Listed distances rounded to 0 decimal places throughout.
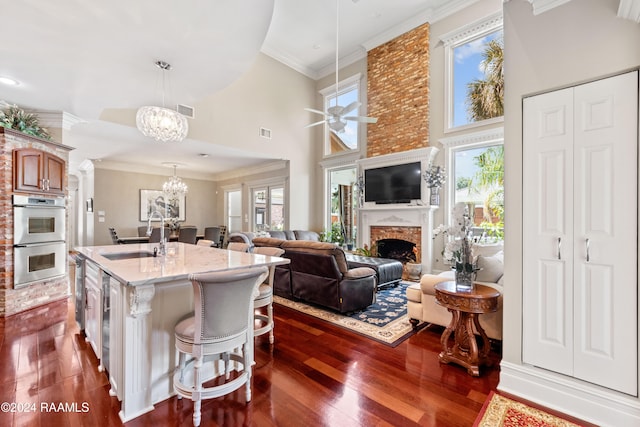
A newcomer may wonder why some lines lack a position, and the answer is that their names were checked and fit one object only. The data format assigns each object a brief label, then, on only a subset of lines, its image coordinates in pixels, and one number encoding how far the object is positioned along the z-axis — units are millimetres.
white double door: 1738
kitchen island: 1783
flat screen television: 6180
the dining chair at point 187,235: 7410
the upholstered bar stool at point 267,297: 2687
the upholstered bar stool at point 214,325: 1716
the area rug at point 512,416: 1774
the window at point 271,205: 8477
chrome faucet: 2840
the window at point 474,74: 5469
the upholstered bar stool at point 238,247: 3301
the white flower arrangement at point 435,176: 5770
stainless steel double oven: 3785
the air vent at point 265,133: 7188
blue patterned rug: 3111
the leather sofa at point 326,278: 3594
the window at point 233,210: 9867
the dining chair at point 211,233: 8352
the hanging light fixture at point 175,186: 7967
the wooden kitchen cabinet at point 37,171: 3758
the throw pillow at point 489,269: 2848
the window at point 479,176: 5301
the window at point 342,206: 7805
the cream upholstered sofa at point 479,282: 2719
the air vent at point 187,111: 5693
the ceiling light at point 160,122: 3367
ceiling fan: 4500
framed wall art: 8891
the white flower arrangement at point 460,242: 2436
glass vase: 2486
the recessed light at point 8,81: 3174
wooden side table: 2322
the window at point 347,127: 7785
